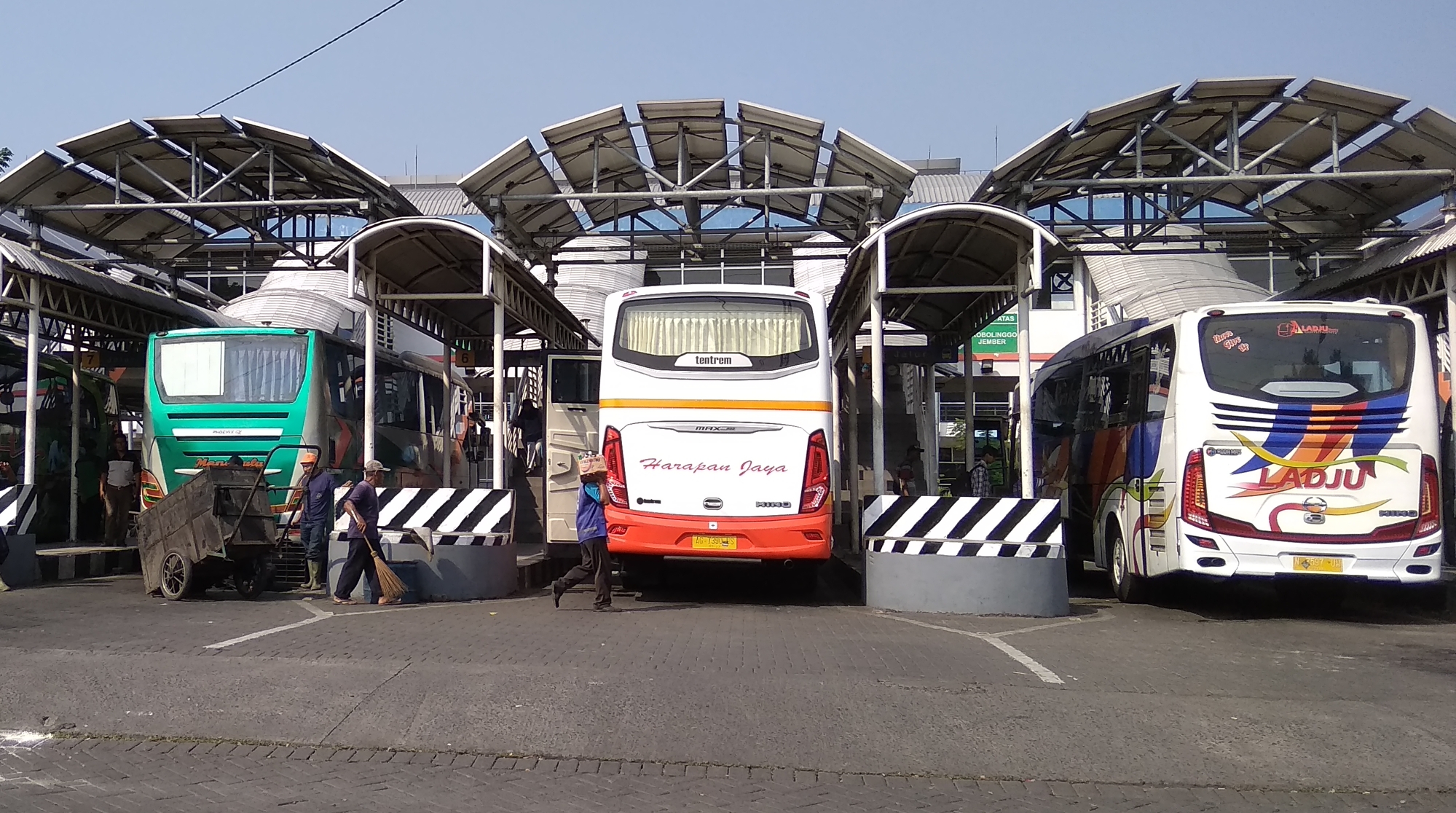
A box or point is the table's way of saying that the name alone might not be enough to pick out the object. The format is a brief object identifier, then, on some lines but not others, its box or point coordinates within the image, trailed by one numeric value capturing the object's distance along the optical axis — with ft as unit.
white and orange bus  38.55
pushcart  38.09
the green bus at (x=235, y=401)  46.55
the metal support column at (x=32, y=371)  49.52
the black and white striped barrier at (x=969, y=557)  37.04
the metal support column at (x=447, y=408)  56.49
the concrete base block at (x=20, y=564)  43.68
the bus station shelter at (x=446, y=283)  45.37
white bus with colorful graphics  36.86
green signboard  101.24
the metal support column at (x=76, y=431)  55.57
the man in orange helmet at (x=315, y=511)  42.45
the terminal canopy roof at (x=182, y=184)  53.93
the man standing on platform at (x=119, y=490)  55.21
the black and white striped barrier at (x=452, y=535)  39.88
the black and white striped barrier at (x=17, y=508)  45.65
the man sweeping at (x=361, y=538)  37.91
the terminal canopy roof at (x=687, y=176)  52.47
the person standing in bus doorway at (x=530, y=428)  61.26
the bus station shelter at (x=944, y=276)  42.34
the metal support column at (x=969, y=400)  60.64
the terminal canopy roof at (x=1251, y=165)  50.49
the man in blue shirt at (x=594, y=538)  37.17
